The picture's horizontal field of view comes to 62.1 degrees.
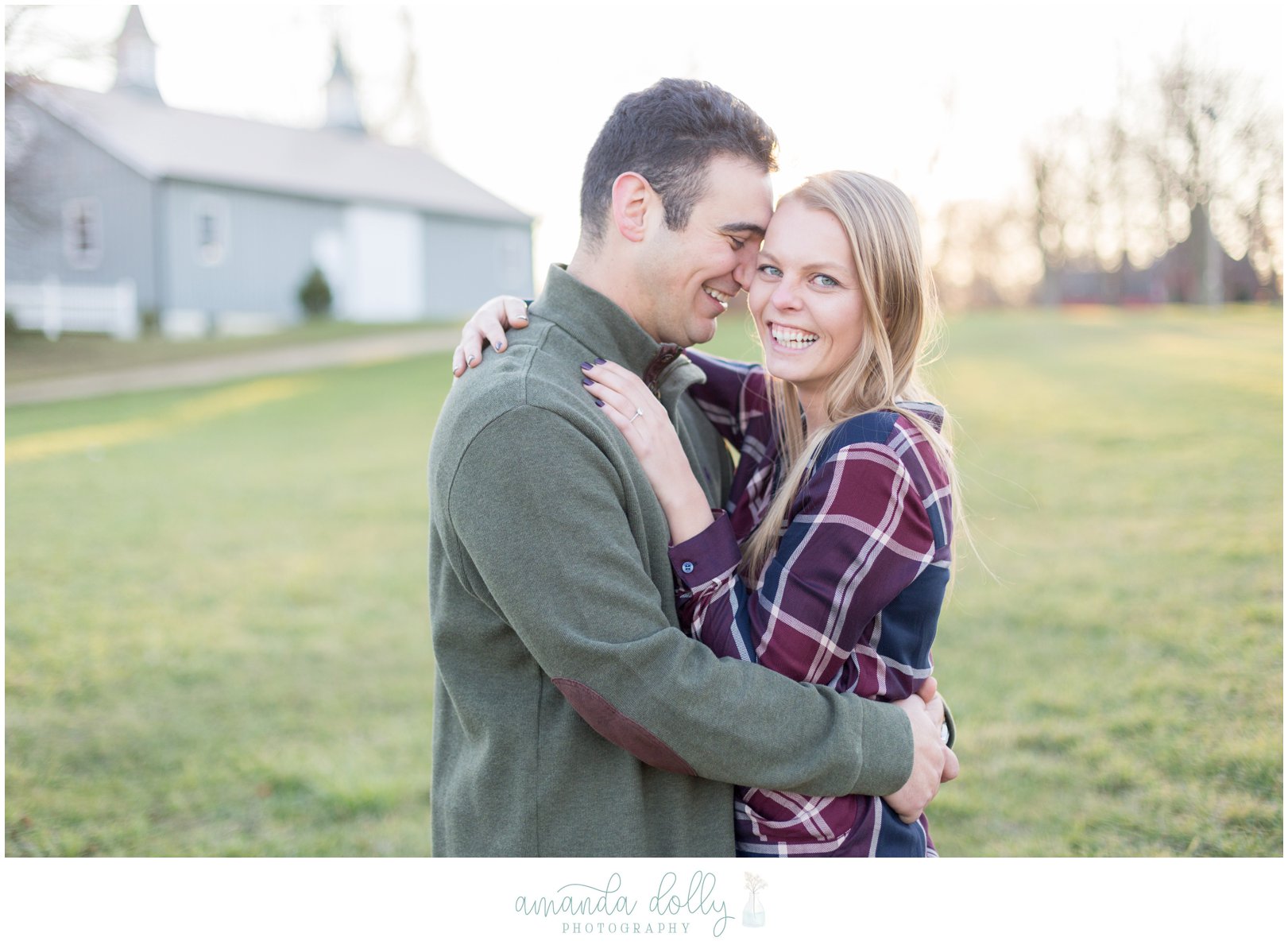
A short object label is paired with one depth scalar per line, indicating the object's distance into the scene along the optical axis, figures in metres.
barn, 19.56
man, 1.72
